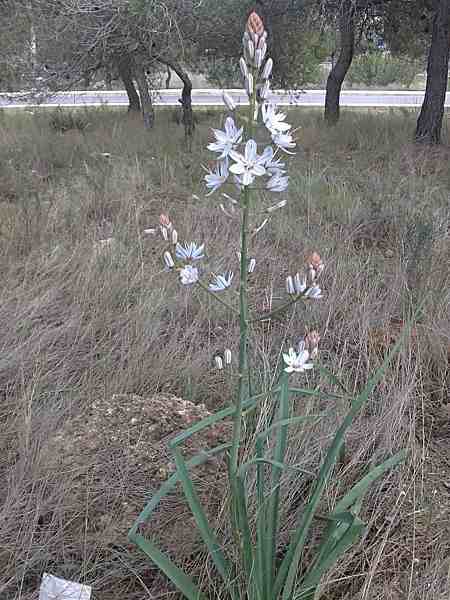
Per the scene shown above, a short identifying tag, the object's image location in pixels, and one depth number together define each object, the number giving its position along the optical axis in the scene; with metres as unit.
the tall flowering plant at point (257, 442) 1.23
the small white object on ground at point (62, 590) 1.56
